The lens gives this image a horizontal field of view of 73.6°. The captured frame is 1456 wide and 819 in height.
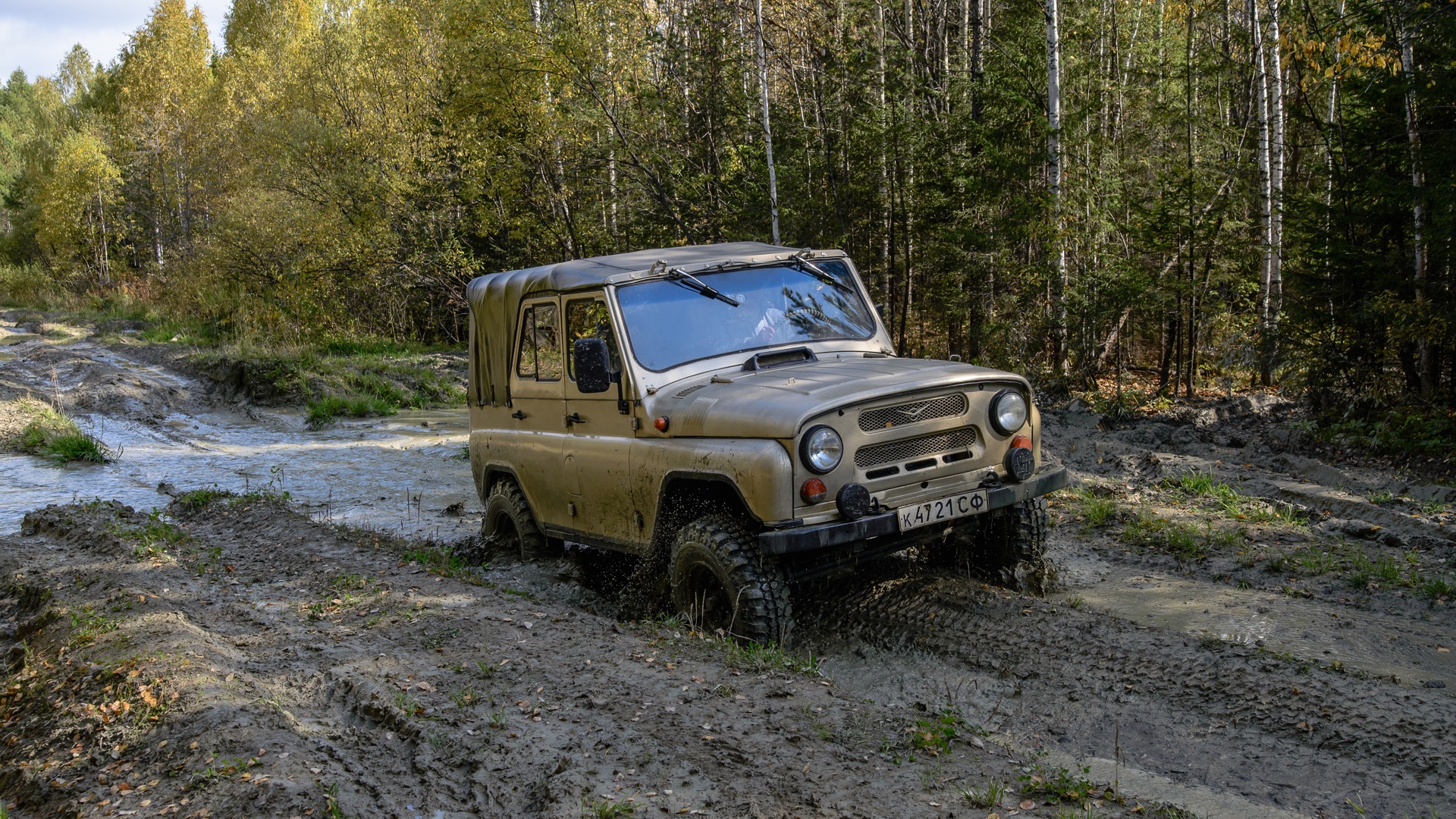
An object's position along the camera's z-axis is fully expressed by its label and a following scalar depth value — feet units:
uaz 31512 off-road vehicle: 15.08
